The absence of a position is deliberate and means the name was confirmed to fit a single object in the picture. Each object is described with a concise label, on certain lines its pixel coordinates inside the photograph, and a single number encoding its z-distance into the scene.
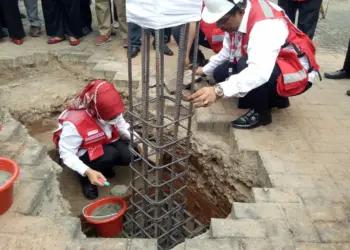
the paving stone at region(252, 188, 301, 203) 2.50
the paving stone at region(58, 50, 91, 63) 4.83
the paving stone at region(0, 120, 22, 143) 3.03
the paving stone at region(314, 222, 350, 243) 2.20
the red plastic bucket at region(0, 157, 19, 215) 2.10
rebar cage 2.32
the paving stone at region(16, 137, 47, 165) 2.76
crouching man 2.78
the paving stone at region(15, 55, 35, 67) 4.69
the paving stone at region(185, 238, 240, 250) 2.11
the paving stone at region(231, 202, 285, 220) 2.35
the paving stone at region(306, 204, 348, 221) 2.36
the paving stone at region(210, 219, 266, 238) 2.19
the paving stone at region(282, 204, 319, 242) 2.20
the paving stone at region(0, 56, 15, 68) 4.62
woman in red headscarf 2.92
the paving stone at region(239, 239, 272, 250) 2.12
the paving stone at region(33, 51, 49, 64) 4.80
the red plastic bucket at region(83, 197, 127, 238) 2.90
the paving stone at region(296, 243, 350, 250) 2.14
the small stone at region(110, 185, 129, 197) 3.45
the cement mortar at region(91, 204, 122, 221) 3.06
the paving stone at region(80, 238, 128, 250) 2.15
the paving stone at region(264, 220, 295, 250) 2.14
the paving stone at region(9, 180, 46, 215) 2.31
